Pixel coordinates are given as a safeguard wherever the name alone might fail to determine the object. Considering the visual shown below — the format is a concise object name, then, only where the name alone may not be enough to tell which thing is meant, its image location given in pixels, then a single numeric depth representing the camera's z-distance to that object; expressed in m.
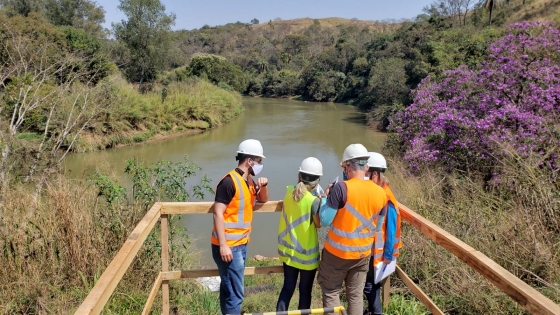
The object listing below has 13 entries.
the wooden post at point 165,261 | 2.47
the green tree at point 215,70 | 35.19
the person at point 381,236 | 2.41
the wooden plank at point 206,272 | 2.50
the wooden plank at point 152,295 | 2.20
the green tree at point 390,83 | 23.48
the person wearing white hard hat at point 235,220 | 2.24
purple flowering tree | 6.06
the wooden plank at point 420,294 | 2.26
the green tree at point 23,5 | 29.41
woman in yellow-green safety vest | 2.26
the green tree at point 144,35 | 21.47
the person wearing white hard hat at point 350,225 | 2.14
